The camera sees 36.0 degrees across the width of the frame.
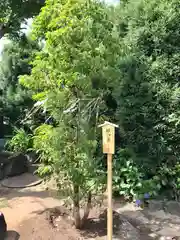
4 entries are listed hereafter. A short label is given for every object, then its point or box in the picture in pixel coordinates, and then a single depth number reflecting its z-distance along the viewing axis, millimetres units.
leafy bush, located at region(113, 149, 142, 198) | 4262
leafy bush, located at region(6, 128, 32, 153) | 6199
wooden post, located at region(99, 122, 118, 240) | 2432
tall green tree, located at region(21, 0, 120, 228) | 2801
